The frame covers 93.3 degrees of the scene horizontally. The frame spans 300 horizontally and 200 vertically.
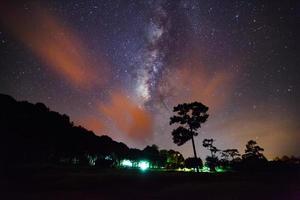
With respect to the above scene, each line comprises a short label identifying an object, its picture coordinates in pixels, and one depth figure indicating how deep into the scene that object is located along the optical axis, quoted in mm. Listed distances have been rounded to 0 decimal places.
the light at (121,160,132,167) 71852
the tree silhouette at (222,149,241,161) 60828
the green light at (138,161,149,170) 72115
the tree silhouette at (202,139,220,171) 42956
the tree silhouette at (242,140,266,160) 45631
